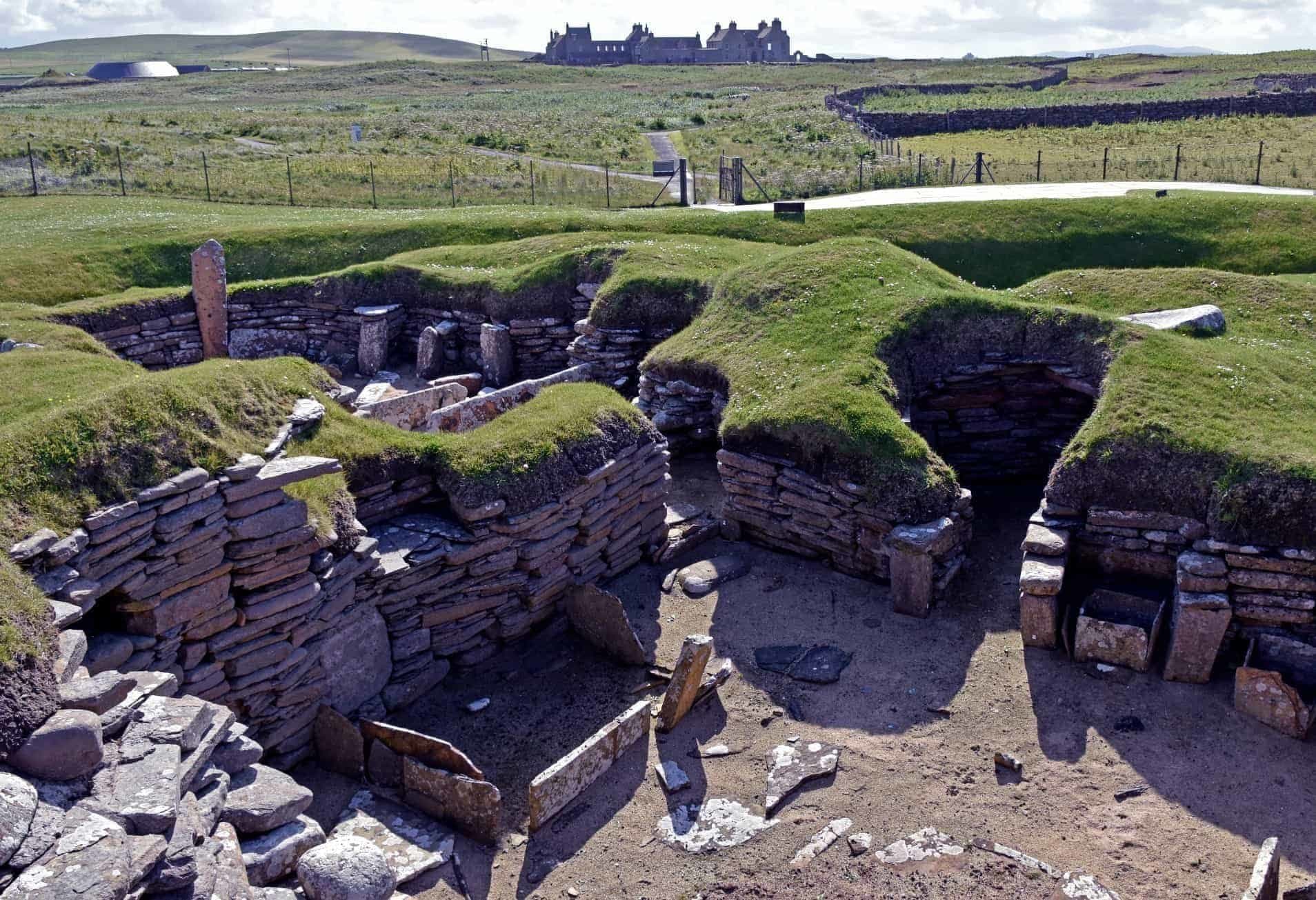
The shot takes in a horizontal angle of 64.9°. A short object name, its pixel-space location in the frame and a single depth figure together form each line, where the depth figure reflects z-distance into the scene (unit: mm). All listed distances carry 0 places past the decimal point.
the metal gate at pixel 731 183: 29922
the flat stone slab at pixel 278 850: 6918
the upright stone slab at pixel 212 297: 18406
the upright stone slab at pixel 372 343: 19047
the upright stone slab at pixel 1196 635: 9867
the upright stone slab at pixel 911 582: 11188
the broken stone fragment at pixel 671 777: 8992
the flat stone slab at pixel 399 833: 8148
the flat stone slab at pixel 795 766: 8891
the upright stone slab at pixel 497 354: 18172
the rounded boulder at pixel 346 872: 6863
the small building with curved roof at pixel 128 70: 127500
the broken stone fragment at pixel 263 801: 7066
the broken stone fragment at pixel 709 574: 12133
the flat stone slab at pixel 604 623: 10703
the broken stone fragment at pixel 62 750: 5980
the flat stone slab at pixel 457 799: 8344
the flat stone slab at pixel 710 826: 8391
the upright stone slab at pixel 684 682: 9711
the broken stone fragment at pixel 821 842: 8125
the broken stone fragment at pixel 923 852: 8062
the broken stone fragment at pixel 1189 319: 13727
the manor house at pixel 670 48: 143375
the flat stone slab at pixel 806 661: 10508
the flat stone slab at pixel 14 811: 5242
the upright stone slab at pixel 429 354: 18906
